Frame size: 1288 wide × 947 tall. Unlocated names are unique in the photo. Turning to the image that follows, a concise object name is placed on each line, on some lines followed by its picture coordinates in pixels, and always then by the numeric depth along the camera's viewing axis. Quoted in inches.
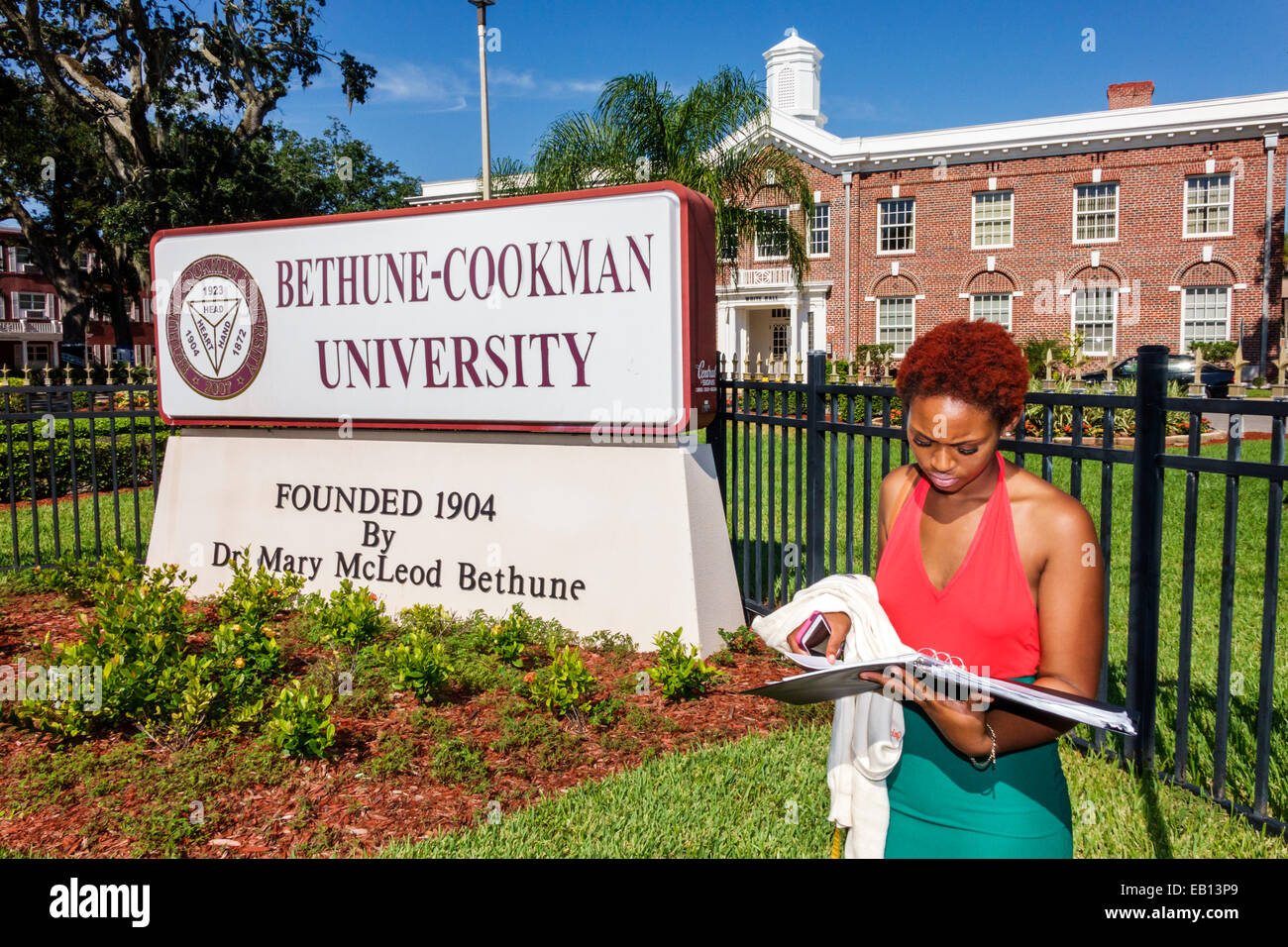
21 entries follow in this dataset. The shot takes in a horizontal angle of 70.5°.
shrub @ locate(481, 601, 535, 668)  205.5
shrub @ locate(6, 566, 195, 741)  167.9
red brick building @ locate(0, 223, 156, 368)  2247.8
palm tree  688.4
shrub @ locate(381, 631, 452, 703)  182.9
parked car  952.0
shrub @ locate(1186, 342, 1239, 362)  1131.3
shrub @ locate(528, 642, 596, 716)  176.6
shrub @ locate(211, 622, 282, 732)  176.1
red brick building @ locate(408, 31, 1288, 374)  1146.0
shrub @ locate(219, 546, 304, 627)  223.3
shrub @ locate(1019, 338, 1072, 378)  946.0
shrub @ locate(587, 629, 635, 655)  215.2
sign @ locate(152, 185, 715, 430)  212.8
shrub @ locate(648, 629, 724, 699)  188.4
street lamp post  721.6
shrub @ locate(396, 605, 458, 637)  224.4
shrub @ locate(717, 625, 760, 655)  221.3
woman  74.2
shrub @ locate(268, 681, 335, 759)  156.8
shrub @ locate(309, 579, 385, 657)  212.7
